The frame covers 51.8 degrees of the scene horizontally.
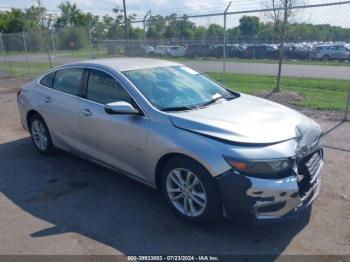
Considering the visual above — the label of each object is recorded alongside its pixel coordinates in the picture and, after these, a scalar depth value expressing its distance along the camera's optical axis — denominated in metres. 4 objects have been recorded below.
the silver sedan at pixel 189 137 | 3.20
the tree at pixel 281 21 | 9.70
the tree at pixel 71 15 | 65.88
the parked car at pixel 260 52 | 13.39
